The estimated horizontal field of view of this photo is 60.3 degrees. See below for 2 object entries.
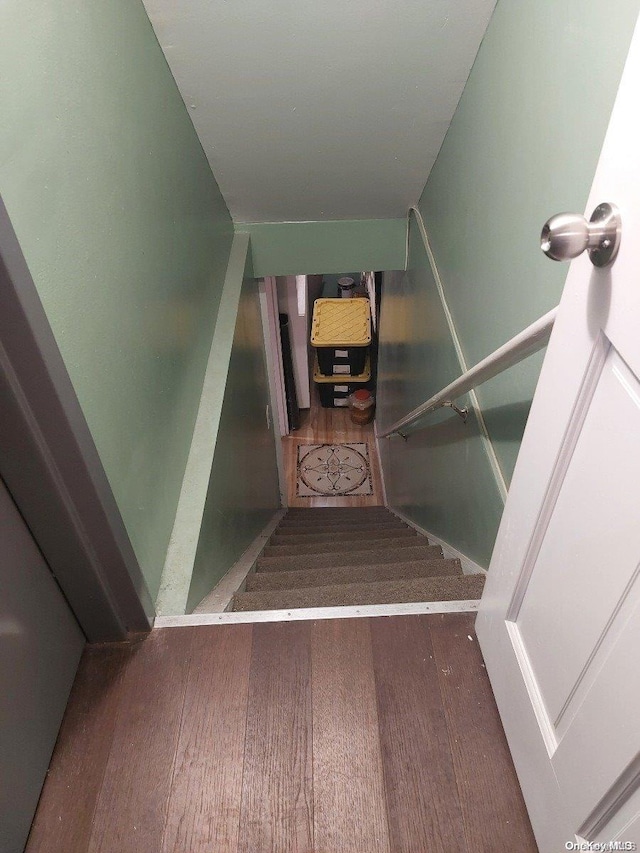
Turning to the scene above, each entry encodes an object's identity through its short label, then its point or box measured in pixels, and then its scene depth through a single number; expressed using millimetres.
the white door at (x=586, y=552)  625
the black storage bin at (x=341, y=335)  4605
